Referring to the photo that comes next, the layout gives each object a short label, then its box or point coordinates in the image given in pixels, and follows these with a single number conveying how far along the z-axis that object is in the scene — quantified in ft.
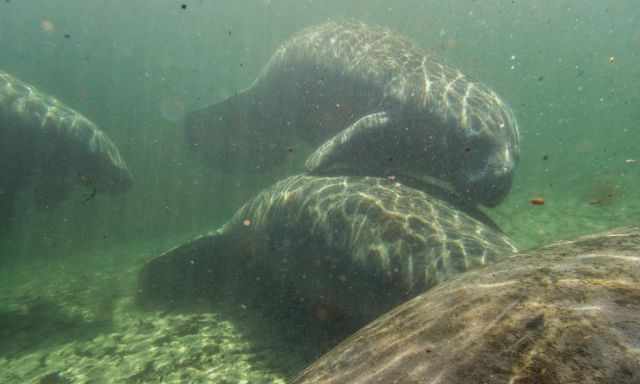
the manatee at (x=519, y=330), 3.85
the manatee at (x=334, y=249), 14.60
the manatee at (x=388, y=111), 21.80
